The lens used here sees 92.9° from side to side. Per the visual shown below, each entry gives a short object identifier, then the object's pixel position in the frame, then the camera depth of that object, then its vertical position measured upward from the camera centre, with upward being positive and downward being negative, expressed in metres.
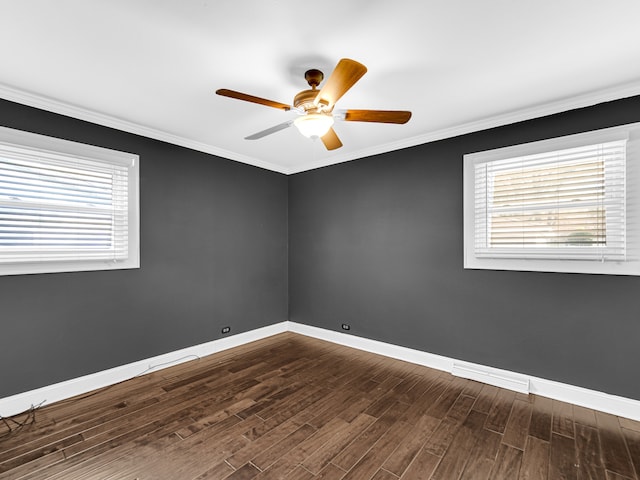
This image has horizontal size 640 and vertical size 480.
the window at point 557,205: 2.46 +0.33
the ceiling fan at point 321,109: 1.88 +0.91
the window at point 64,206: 2.49 +0.31
